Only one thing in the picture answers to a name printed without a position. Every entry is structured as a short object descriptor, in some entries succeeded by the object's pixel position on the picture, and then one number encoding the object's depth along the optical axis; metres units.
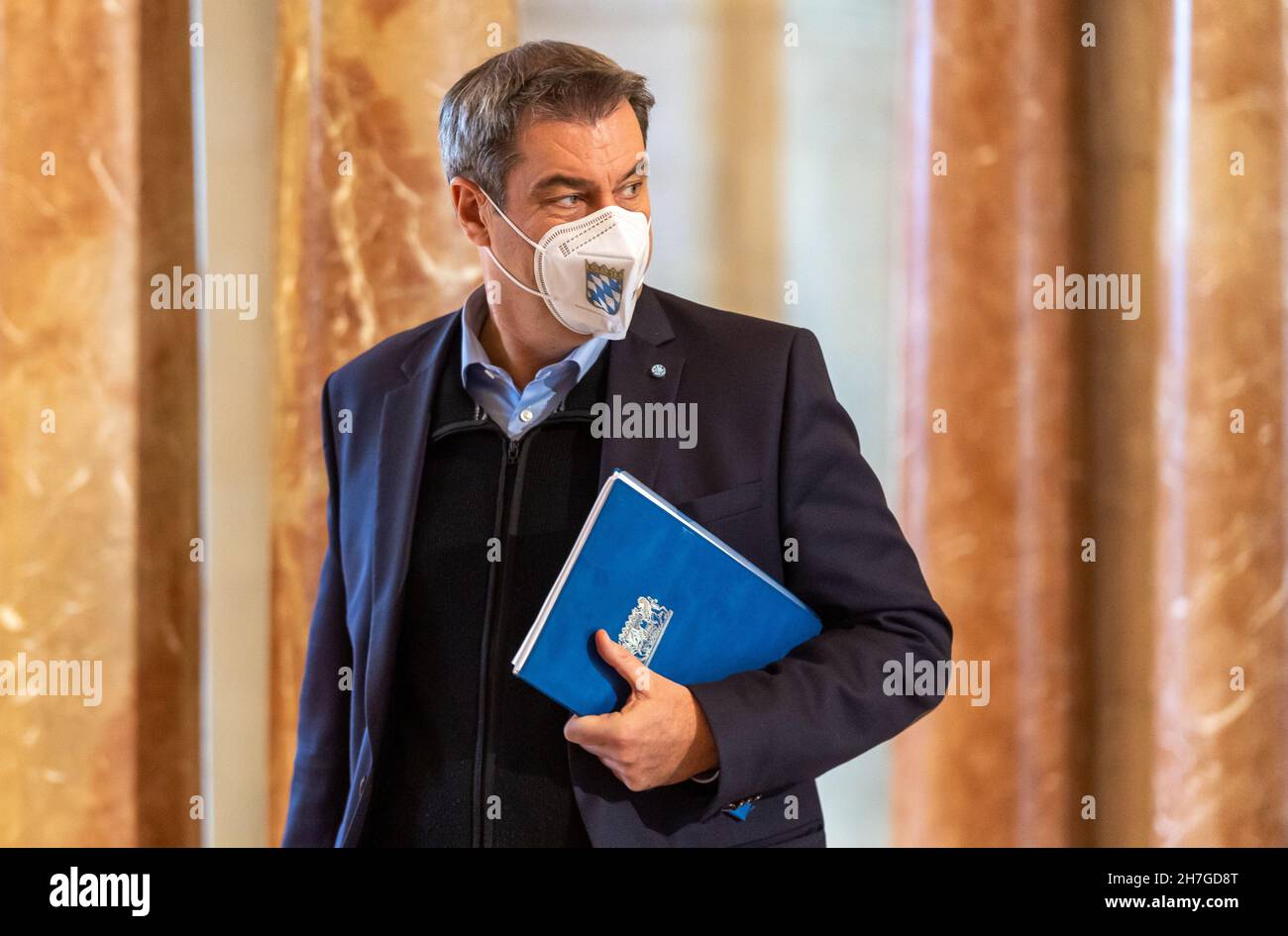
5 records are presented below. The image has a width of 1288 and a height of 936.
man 2.41
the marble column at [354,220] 4.11
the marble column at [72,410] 4.11
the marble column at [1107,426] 3.96
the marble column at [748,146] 4.37
